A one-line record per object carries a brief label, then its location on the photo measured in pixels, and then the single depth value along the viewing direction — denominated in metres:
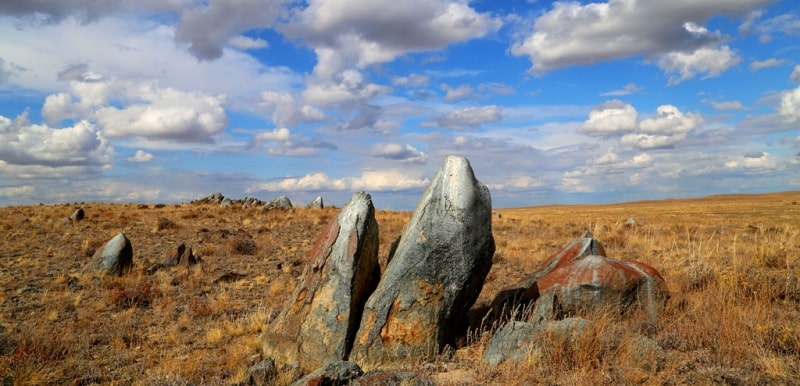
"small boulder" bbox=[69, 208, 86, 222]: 25.91
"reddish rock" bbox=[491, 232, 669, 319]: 7.84
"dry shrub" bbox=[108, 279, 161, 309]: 11.26
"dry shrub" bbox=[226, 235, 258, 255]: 17.91
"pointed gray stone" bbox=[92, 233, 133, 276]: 14.29
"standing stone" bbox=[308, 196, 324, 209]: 35.26
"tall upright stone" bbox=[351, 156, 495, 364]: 7.02
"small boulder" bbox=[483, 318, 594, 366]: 6.26
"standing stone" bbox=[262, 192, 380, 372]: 7.33
